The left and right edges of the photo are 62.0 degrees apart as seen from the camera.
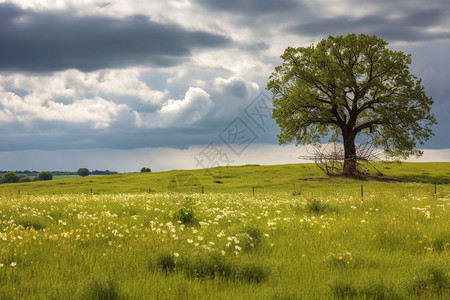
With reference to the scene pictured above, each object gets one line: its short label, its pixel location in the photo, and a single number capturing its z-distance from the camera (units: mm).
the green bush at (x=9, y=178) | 105875
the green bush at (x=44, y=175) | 124456
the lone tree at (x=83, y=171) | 161625
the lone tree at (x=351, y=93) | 46188
